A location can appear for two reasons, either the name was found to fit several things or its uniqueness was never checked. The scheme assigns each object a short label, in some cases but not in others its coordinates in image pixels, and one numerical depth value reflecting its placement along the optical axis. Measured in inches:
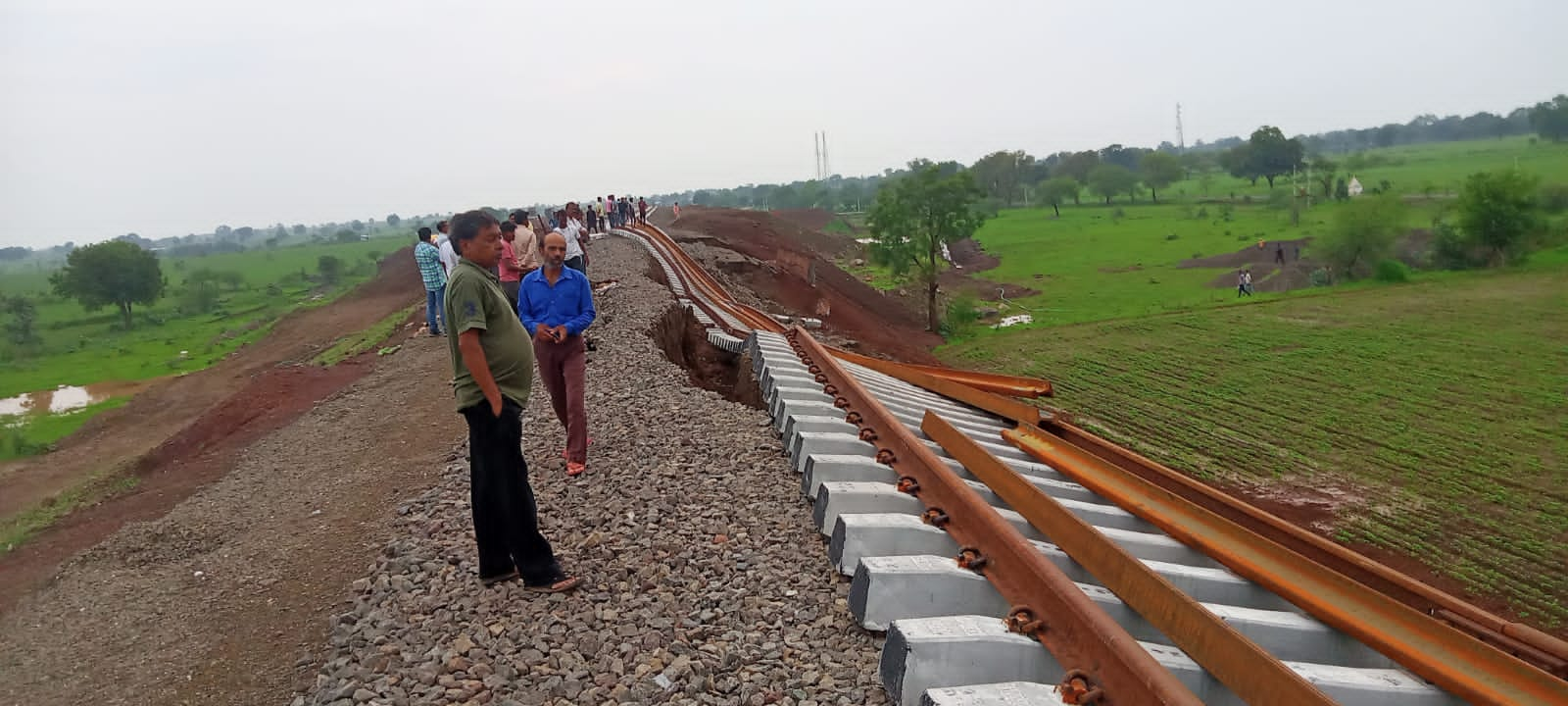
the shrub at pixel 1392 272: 1214.3
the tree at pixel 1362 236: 1310.3
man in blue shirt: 210.7
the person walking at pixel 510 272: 393.7
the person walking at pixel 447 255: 482.6
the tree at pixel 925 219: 1232.8
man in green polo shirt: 143.6
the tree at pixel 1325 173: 2868.8
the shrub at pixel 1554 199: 1667.1
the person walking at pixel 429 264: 498.3
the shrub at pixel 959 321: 1167.0
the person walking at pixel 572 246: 427.5
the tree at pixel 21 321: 1723.7
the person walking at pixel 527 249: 413.7
